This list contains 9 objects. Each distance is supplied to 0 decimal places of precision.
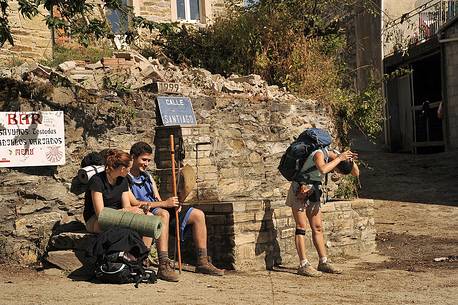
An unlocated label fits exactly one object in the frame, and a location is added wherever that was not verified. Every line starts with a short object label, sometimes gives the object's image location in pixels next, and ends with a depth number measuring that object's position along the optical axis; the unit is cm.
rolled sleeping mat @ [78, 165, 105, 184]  828
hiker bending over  831
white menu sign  887
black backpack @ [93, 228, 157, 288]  718
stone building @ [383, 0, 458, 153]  1977
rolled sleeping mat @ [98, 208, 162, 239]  742
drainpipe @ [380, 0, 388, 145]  2139
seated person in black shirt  762
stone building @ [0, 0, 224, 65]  1284
